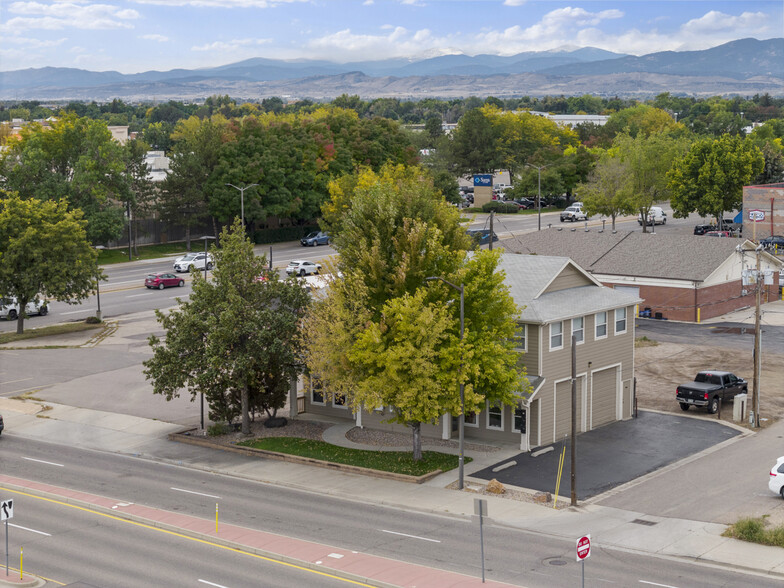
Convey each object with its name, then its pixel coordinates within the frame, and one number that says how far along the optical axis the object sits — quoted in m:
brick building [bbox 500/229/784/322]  71.81
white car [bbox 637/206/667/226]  126.56
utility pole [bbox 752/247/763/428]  45.12
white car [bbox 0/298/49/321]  70.51
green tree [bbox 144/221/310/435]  42.22
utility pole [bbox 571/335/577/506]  34.28
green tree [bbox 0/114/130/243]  89.88
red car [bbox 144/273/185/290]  84.75
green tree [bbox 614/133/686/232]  118.50
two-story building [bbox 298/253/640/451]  41.72
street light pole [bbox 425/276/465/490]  36.03
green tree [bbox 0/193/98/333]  66.62
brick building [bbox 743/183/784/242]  108.12
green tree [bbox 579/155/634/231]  112.19
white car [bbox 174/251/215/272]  90.50
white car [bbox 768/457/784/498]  34.53
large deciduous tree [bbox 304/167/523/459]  37.22
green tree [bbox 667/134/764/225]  116.50
